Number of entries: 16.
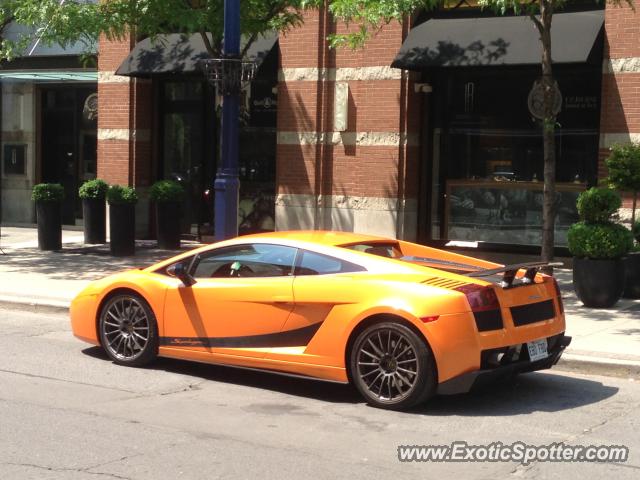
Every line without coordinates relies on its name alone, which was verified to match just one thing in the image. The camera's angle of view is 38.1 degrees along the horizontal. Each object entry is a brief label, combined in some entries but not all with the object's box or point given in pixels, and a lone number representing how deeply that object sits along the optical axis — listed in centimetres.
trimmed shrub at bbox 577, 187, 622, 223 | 1211
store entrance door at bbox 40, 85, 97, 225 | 2252
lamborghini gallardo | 711
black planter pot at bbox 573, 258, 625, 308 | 1199
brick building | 1498
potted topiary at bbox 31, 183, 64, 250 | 1797
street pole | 1218
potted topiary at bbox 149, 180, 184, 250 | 1806
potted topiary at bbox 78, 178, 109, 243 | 1869
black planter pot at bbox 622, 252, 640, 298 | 1284
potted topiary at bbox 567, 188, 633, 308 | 1191
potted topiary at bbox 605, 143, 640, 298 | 1285
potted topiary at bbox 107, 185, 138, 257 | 1742
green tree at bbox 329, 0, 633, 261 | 1183
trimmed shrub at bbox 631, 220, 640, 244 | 1337
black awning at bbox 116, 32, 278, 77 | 1805
